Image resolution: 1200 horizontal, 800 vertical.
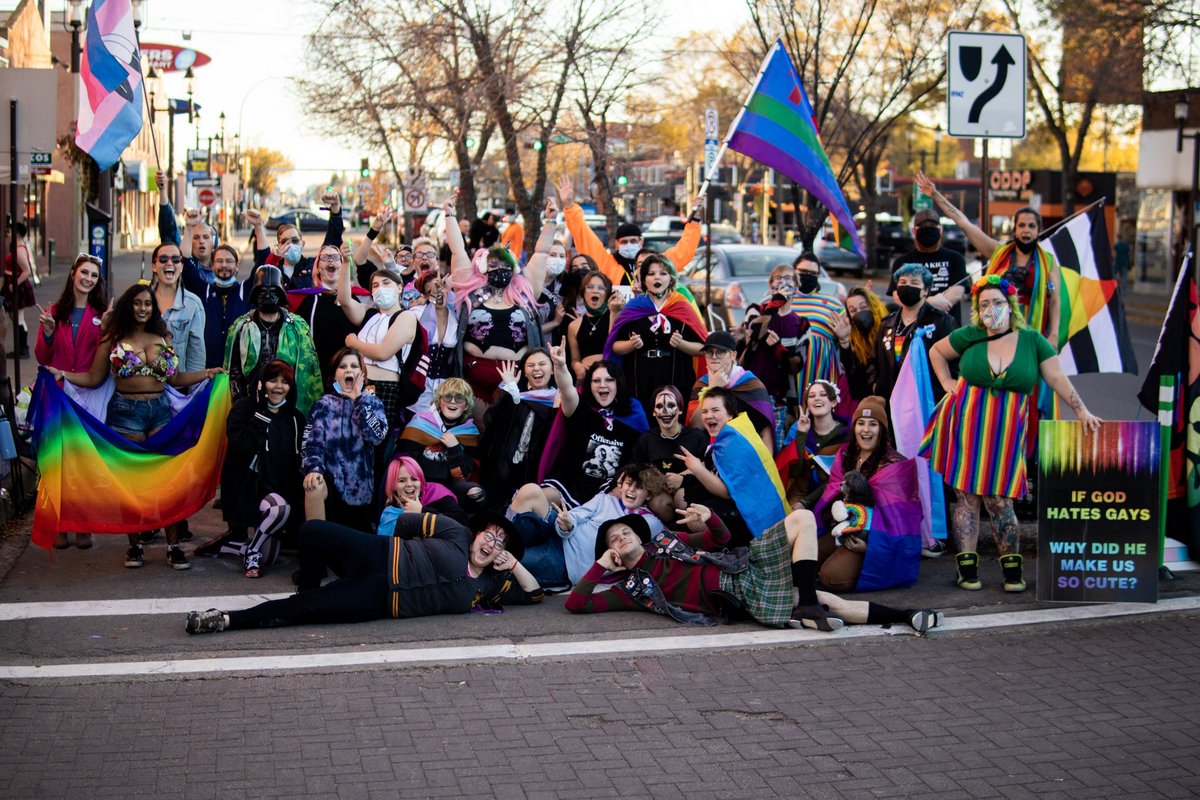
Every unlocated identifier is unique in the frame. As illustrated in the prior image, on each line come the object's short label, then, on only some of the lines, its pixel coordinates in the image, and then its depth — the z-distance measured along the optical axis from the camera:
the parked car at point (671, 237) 29.02
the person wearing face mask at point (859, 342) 10.40
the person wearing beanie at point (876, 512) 8.30
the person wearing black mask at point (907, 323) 9.61
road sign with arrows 10.71
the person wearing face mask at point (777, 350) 10.44
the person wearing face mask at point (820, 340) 10.33
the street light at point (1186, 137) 25.90
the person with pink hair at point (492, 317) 10.00
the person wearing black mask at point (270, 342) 9.28
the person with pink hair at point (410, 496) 8.18
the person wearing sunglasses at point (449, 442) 8.67
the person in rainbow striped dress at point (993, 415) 8.30
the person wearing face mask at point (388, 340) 9.57
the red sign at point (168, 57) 50.72
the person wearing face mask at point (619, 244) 12.08
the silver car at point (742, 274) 19.95
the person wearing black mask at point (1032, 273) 9.71
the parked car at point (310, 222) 64.69
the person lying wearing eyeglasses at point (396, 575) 7.52
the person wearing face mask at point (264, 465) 8.78
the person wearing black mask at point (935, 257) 10.77
